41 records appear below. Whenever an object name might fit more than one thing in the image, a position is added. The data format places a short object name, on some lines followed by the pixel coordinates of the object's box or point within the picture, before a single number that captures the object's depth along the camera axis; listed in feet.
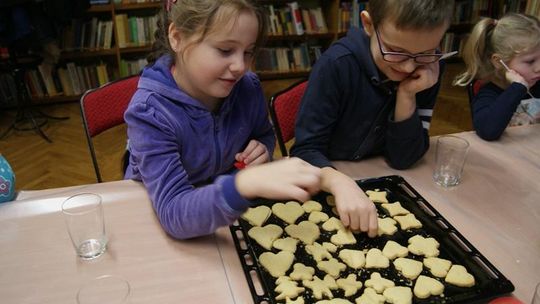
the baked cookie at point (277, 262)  2.68
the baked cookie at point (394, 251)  2.87
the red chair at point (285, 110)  4.66
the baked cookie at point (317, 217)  3.19
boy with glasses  3.53
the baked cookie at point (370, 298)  2.51
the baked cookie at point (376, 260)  2.79
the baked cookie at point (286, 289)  2.50
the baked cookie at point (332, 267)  2.71
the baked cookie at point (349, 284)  2.58
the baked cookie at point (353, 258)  2.80
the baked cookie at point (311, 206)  3.30
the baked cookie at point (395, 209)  3.27
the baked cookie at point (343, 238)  2.99
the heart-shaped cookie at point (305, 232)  2.98
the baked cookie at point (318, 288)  2.54
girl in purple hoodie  2.71
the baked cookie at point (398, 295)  2.53
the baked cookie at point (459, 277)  2.65
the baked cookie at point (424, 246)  2.90
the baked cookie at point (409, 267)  2.72
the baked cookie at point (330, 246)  2.92
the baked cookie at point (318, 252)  2.84
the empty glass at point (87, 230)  2.87
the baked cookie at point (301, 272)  2.64
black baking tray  2.57
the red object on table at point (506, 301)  2.53
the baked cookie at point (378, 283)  2.60
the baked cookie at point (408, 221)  3.14
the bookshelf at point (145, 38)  11.48
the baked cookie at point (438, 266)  2.73
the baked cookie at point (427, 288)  2.59
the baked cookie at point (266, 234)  2.91
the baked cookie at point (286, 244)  2.88
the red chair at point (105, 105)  4.57
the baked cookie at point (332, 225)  3.11
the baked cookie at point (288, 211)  3.17
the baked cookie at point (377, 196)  3.41
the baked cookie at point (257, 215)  3.10
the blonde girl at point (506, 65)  5.10
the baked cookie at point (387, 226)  3.08
